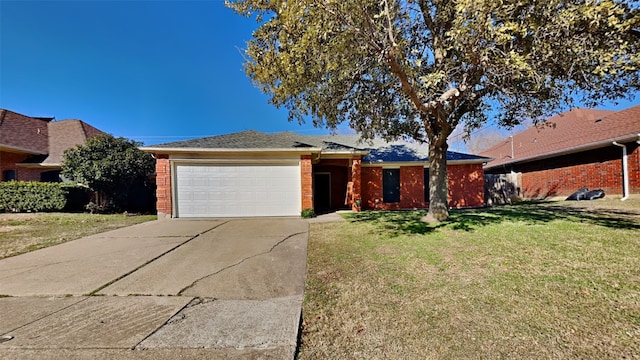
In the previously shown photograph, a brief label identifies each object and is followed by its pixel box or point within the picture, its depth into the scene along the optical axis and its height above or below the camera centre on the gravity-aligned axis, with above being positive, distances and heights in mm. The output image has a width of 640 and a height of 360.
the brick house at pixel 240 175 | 11102 +340
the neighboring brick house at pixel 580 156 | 11931 +1087
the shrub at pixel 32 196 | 12648 -406
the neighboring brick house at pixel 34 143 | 14891 +2552
